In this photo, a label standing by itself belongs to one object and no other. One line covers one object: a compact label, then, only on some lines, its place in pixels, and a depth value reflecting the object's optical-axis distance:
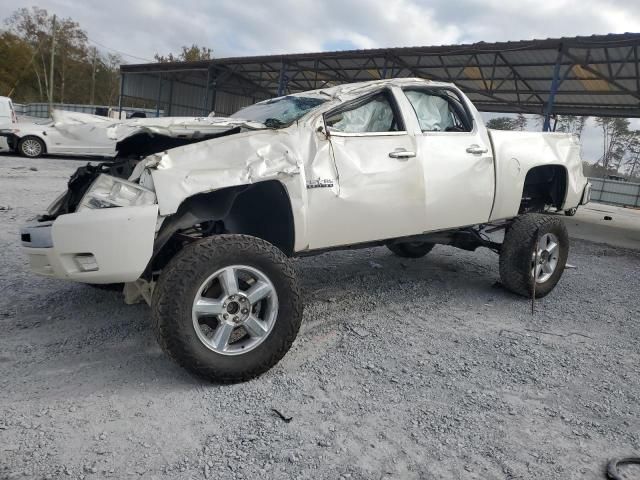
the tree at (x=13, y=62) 47.34
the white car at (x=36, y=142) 15.15
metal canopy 12.29
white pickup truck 2.78
